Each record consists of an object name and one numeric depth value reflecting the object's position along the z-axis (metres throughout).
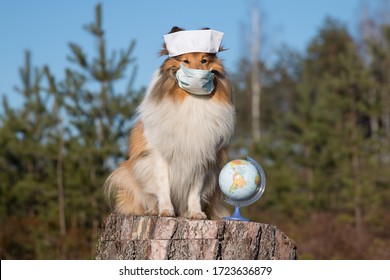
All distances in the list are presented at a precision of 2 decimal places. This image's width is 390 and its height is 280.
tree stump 10.91
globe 11.64
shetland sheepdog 12.06
